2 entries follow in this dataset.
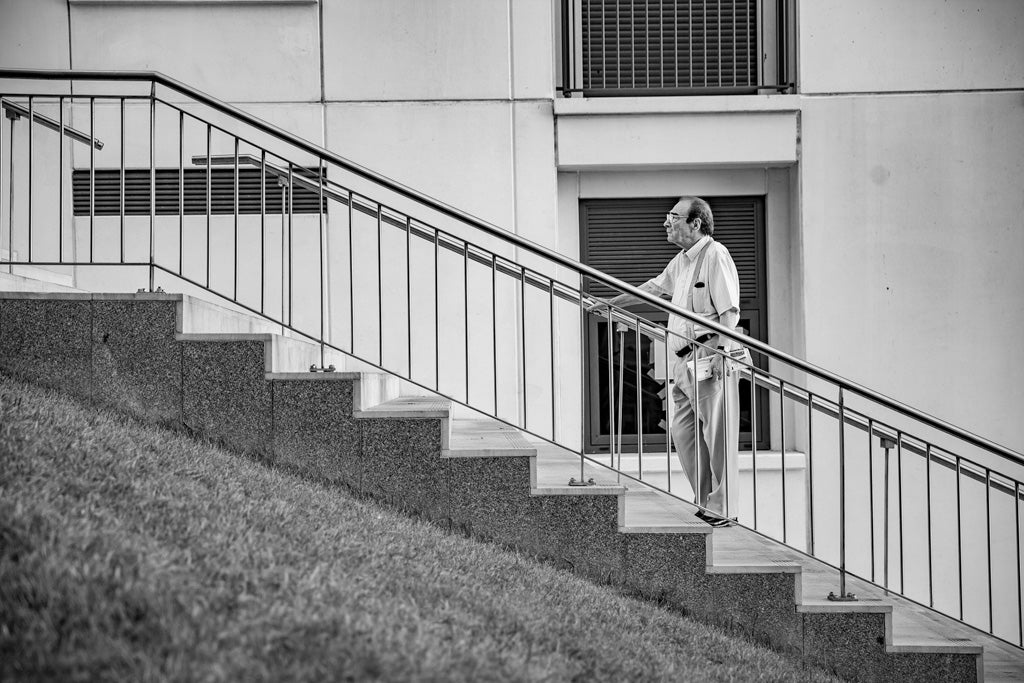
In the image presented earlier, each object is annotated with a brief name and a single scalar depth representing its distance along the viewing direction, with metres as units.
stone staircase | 5.36
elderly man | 5.65
